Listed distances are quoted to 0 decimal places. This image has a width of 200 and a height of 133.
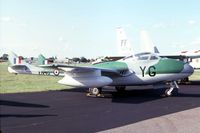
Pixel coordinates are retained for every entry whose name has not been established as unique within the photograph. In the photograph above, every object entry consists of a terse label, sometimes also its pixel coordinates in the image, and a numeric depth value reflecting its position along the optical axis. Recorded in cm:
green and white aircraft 1008
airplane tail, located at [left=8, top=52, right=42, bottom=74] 1418
